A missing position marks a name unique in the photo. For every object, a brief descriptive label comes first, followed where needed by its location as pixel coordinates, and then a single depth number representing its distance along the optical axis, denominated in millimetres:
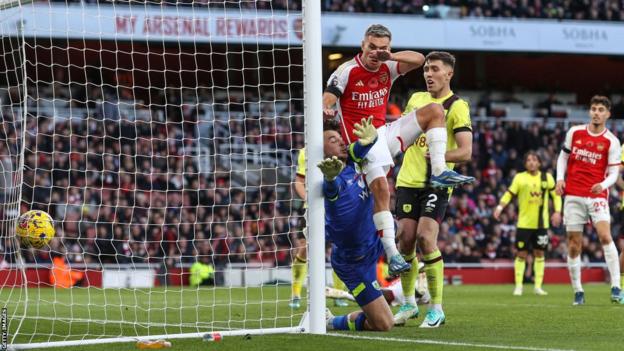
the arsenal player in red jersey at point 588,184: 25484
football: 16142
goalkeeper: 15516
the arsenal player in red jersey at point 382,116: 15898
